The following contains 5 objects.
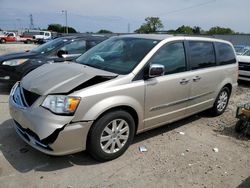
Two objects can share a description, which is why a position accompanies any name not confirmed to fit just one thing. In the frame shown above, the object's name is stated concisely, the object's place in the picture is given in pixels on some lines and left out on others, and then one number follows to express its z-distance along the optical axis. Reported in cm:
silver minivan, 232
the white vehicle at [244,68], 709
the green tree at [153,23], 5961
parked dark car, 489
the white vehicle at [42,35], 3101
